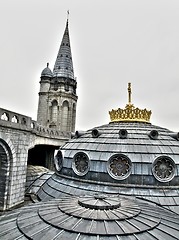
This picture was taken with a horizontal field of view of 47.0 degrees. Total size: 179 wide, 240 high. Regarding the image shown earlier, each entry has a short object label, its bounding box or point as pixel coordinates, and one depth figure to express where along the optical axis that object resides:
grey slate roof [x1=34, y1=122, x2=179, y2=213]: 11.52
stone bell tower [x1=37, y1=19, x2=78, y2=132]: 41.84
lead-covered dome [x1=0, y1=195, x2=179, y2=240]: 5.64
